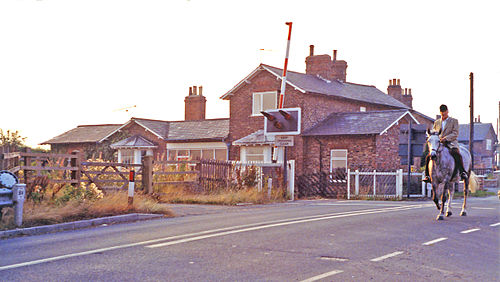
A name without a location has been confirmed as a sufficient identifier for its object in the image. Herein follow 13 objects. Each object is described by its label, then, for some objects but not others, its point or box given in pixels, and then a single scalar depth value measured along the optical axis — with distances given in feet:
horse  42.57
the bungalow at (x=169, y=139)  134.00
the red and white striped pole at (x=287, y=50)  85.76
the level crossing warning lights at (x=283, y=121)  76.02
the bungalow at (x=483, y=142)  271.28
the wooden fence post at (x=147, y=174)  64.08
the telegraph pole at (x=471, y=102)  125.92
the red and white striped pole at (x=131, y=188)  52.21
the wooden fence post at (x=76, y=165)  60.23
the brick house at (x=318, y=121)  106.32
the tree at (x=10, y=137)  154.51
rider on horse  42.98
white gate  87.10
